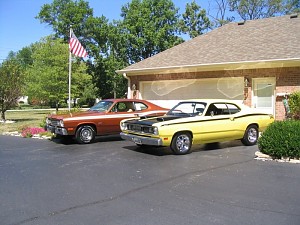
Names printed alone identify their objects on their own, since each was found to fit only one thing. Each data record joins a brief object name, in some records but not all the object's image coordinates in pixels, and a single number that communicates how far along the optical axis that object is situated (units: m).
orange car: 11.55
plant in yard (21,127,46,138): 14.33
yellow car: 9.21
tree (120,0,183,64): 38.62
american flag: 18.17
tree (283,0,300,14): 35.16
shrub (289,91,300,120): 12.69
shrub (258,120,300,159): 8.40
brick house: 14.03
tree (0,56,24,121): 21.36
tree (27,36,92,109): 32.38
